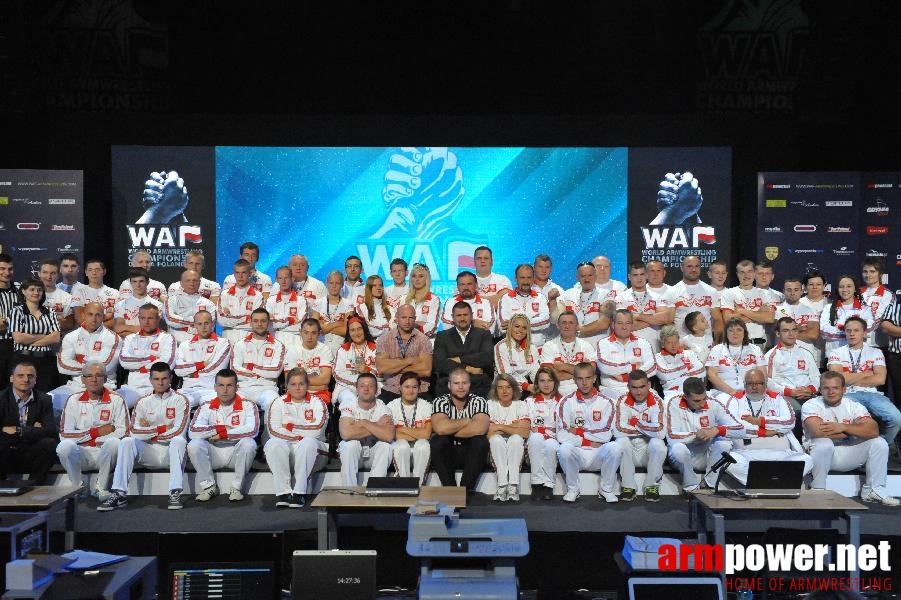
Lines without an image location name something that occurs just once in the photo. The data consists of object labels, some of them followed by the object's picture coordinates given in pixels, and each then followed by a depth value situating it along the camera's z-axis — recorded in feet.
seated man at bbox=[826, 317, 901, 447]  26.04
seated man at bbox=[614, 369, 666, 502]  24.56
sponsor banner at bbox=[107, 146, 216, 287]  33.91
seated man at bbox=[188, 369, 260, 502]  24.64
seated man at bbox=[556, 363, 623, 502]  24.43
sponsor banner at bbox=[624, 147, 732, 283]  34.06
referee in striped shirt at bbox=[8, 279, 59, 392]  26.99
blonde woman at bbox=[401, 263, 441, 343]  28.53
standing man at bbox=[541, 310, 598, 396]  27.12
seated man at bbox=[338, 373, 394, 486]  24.63
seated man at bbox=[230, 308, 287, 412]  27.53
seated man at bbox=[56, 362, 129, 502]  24.31
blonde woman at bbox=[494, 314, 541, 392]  27.37
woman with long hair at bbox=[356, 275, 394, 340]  28.55
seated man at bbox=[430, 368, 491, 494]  24.53
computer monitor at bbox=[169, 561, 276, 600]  12.51
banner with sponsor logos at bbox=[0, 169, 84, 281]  32.14
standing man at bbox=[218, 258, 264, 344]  29.30
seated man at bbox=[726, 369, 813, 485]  25.20
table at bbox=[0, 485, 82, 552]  19.03
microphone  21.15
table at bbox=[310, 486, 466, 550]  19.31
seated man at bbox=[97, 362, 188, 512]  23.99
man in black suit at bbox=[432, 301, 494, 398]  26.45
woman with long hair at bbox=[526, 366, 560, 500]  24.66
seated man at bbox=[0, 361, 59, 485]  24.34
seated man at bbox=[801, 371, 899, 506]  24.64
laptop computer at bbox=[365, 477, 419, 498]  20.03
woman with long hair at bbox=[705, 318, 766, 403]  27.17
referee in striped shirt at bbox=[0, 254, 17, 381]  26.68
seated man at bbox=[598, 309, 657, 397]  27.22
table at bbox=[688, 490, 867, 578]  19.22
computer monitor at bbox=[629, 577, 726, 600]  13.58
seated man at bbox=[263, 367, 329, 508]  24.18
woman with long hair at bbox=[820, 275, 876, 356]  28.25
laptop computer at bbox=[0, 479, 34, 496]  20.04
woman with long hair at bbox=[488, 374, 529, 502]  24.30
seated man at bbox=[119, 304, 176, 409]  27.68
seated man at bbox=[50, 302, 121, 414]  27.32
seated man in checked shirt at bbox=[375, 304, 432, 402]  26.71
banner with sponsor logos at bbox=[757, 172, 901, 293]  32.53
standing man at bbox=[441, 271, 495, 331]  28.25
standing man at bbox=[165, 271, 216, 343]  29.25
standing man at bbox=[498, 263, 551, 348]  28.53
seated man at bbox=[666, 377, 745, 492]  24.62
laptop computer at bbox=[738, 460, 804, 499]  20.36
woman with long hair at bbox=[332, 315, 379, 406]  27.32
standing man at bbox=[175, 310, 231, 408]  27.81
